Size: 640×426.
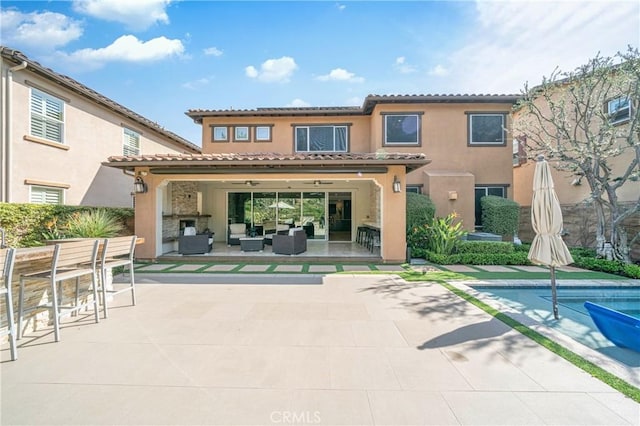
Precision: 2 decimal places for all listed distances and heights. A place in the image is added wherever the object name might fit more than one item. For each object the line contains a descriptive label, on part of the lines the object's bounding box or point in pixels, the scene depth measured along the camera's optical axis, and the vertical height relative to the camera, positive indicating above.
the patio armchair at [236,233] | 14.02 -0.91
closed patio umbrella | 5.20 -0.21
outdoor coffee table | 12.09 -1.22
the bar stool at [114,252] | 4.91 -0.68
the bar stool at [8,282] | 3.29 -0.77
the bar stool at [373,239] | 11.42 -1.03
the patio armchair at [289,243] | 11.06 -1.10
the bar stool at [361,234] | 13.98 -1.00
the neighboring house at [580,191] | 11.12 +1.00
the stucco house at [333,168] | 10.25 +1.74
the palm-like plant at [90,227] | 7.99 -0.33
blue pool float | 3.93 -1.62
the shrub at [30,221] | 7.91 -0.16
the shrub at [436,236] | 10.40 -0.85
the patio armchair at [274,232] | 12.85 -0.81
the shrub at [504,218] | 12.63 -0.19
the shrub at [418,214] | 11.65 +0.00
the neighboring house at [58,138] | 8.87 +2.91
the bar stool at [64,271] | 3.96 -0.86
